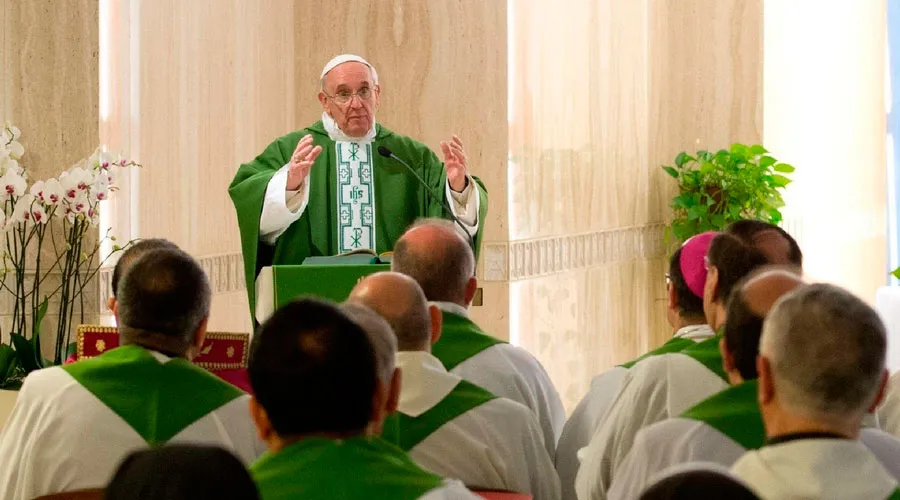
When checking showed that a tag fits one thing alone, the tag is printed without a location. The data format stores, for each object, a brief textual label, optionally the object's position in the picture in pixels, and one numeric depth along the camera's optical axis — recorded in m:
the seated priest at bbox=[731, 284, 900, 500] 5.02
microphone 12.41
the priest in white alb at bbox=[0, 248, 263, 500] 7.00
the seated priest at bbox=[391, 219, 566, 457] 8.94
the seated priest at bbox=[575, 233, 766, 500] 7.70
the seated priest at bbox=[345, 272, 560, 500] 7.25
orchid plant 11.50
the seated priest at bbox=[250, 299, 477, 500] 4.95
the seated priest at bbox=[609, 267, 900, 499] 6.27
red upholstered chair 8.93
